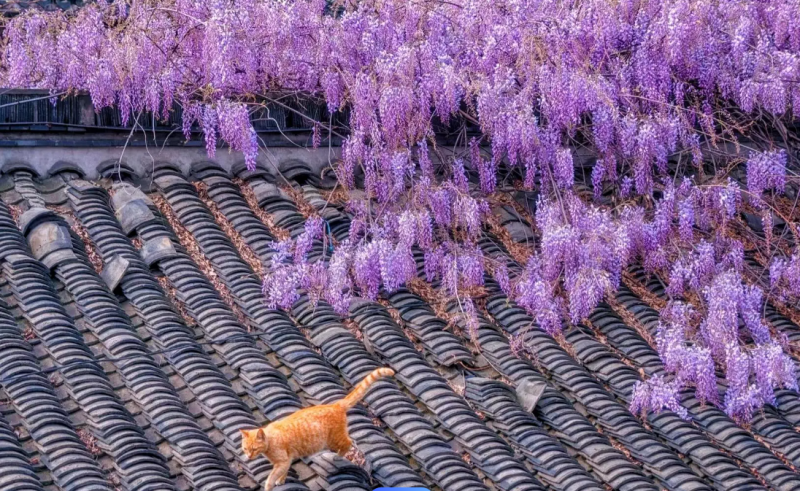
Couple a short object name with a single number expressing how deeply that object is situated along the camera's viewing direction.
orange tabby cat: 9.30
